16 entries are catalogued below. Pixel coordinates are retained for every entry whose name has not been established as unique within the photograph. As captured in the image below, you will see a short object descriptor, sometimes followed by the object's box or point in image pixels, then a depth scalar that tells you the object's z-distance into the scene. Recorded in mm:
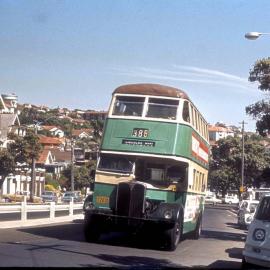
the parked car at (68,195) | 49112
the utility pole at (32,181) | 46266
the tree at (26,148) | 51078
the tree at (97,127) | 67912
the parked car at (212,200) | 85325
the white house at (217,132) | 178450
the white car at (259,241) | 10453
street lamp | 16500
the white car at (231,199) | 87325
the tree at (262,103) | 22172
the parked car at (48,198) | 51356
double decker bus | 16078
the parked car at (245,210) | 30425
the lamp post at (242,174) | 69500
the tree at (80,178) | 73500
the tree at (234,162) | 78125
